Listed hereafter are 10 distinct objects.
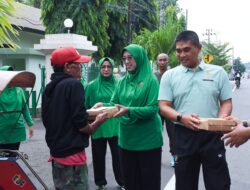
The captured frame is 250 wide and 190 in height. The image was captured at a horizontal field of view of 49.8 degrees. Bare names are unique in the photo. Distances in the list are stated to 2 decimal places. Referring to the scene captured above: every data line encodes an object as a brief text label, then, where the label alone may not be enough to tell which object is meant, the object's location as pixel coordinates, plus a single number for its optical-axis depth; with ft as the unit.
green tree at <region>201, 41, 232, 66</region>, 126.93
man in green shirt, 7.89
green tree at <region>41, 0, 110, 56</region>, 39.37
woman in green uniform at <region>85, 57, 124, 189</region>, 12.29
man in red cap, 7.39
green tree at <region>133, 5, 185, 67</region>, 49.27
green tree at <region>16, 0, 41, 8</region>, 83.92
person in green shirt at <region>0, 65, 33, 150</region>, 11.10
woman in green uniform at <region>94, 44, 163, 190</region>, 9.07
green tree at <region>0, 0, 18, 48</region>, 9.47
